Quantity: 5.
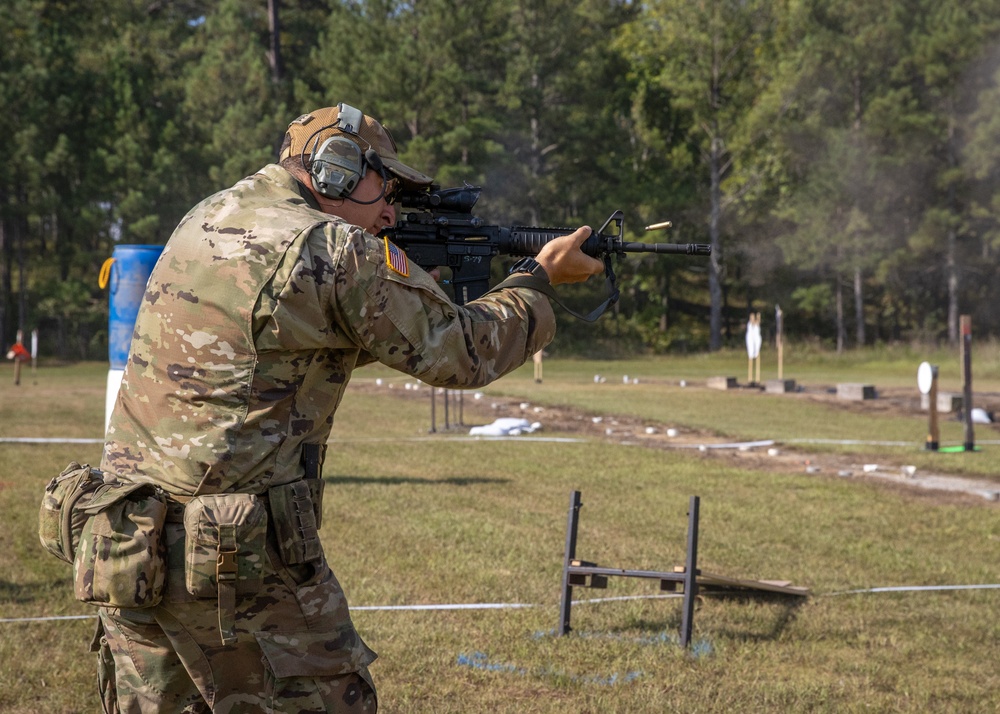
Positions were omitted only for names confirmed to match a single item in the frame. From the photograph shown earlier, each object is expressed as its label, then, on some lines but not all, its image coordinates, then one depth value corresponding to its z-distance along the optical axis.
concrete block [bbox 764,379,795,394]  23.88
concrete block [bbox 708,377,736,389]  25.11
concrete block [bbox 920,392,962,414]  18.38
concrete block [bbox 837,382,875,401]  21.88
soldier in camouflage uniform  2.56
